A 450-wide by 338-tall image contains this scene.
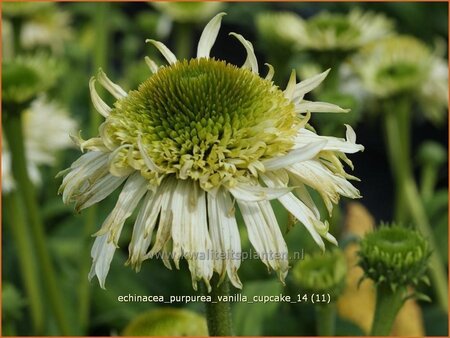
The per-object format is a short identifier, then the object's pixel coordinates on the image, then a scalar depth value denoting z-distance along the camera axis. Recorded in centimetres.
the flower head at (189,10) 148
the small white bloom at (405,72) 124
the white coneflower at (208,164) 47
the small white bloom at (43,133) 124
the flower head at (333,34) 112
